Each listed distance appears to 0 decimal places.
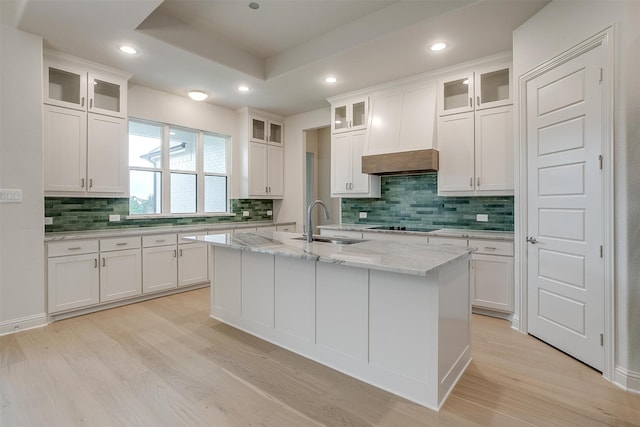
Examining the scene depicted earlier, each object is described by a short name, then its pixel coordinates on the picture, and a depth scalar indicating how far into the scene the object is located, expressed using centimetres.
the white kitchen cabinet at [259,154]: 530
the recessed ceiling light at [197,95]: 423
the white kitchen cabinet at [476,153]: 335
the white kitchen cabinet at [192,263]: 423
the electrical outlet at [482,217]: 373
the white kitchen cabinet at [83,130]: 331
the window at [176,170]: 431
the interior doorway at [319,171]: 695
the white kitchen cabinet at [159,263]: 388
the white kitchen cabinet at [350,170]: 447
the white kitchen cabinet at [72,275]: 316
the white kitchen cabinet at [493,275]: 314
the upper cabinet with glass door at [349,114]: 443
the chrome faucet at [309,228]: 266
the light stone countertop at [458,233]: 322
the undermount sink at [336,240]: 269
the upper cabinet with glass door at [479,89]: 342
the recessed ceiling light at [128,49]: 319
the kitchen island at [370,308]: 180
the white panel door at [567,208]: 224
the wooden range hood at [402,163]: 371
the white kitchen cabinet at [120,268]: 352
